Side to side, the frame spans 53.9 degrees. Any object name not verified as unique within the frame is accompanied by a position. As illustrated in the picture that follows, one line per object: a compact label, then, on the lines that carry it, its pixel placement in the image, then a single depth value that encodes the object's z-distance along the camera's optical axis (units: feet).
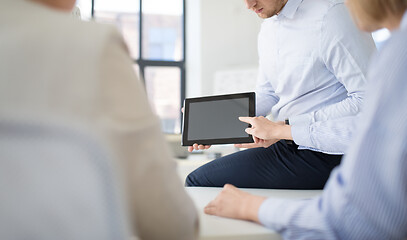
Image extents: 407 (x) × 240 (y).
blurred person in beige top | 1.66
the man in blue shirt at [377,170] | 2.00
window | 15.61
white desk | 2.61
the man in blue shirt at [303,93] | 4.72
